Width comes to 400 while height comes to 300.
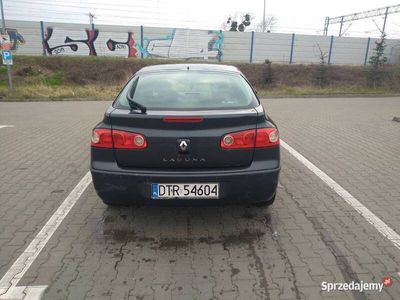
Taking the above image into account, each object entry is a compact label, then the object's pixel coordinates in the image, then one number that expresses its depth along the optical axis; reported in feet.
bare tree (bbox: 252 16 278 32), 161.03
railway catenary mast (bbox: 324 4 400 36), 119.44
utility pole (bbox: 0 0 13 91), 48.44
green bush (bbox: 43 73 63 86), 66.74
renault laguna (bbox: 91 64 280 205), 9.57
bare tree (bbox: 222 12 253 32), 141.08
